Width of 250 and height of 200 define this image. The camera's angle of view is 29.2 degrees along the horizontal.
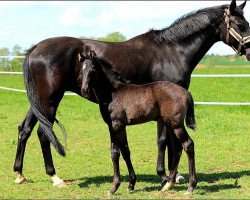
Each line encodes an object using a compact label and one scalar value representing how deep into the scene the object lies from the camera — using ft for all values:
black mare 22.95
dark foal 19.81
